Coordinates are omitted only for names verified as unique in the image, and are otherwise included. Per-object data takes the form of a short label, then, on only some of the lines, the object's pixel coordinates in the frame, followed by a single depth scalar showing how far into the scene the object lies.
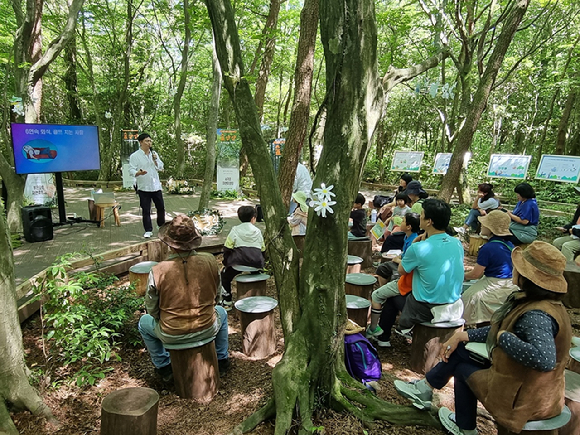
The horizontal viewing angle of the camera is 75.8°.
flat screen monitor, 6.63
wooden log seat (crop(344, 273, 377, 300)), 4.55
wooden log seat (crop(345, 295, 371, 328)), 3.87
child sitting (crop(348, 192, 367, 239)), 6.53
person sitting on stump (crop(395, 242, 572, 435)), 1.99
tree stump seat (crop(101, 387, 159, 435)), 2.15
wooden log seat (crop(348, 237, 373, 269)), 6.40
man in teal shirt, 3.36
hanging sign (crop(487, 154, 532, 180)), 10.34
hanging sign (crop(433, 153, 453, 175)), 12.02
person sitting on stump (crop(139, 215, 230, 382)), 2.97
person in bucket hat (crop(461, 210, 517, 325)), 3.68
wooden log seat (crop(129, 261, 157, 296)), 4.92
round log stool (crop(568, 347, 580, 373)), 2.95
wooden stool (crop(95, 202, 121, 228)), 8.24
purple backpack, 3.00
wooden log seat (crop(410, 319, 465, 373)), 3.45
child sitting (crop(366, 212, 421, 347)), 3.96
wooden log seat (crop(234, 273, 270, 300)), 4.66
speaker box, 6.70
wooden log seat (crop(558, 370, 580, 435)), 2.41
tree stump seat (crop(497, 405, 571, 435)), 2.12
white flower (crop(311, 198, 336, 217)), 2.52
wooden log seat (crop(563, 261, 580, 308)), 5.30
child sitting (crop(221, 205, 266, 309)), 4.78
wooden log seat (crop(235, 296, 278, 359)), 3.79
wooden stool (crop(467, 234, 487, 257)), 7.46
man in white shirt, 6.71
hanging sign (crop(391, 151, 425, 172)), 14.05
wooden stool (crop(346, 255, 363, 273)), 5.45
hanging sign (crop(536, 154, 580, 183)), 9.20
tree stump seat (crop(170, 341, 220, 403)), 3.06
